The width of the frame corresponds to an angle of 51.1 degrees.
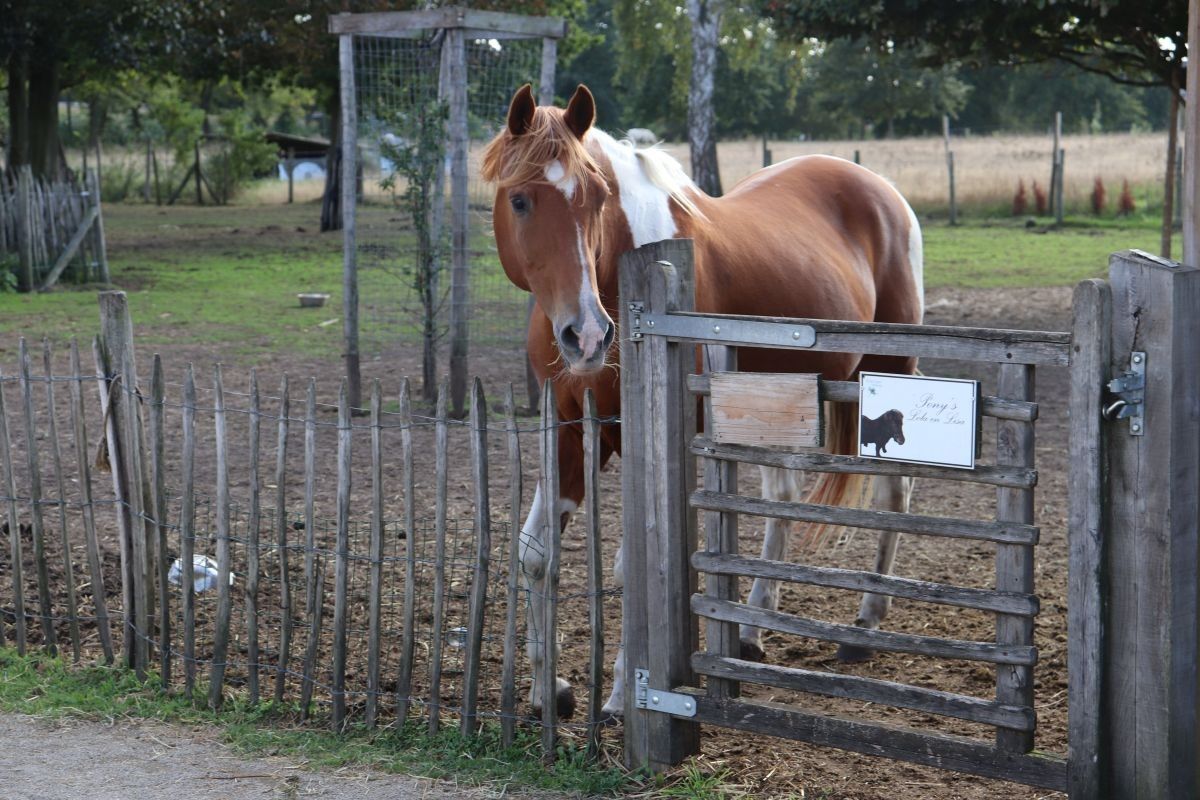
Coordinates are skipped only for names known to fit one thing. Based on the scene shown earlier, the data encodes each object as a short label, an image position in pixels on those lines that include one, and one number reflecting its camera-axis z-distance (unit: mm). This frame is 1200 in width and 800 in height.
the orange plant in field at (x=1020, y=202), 26453
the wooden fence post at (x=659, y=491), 3619
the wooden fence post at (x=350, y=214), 9102
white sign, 3088
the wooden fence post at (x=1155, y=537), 2881
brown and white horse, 3768
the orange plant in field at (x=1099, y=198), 25469
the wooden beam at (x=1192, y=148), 4531
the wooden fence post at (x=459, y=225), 8805
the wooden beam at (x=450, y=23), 8586
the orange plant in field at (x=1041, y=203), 26281
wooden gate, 2918
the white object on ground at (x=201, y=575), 5238
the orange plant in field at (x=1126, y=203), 25172
